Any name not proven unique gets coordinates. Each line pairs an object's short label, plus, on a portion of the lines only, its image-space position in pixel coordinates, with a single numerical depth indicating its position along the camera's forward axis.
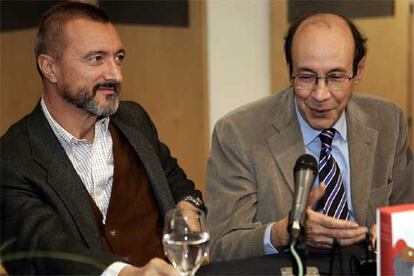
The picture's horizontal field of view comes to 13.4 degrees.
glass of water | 3.16
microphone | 3.16
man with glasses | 3.62
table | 3.33
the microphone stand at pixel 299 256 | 3.15
